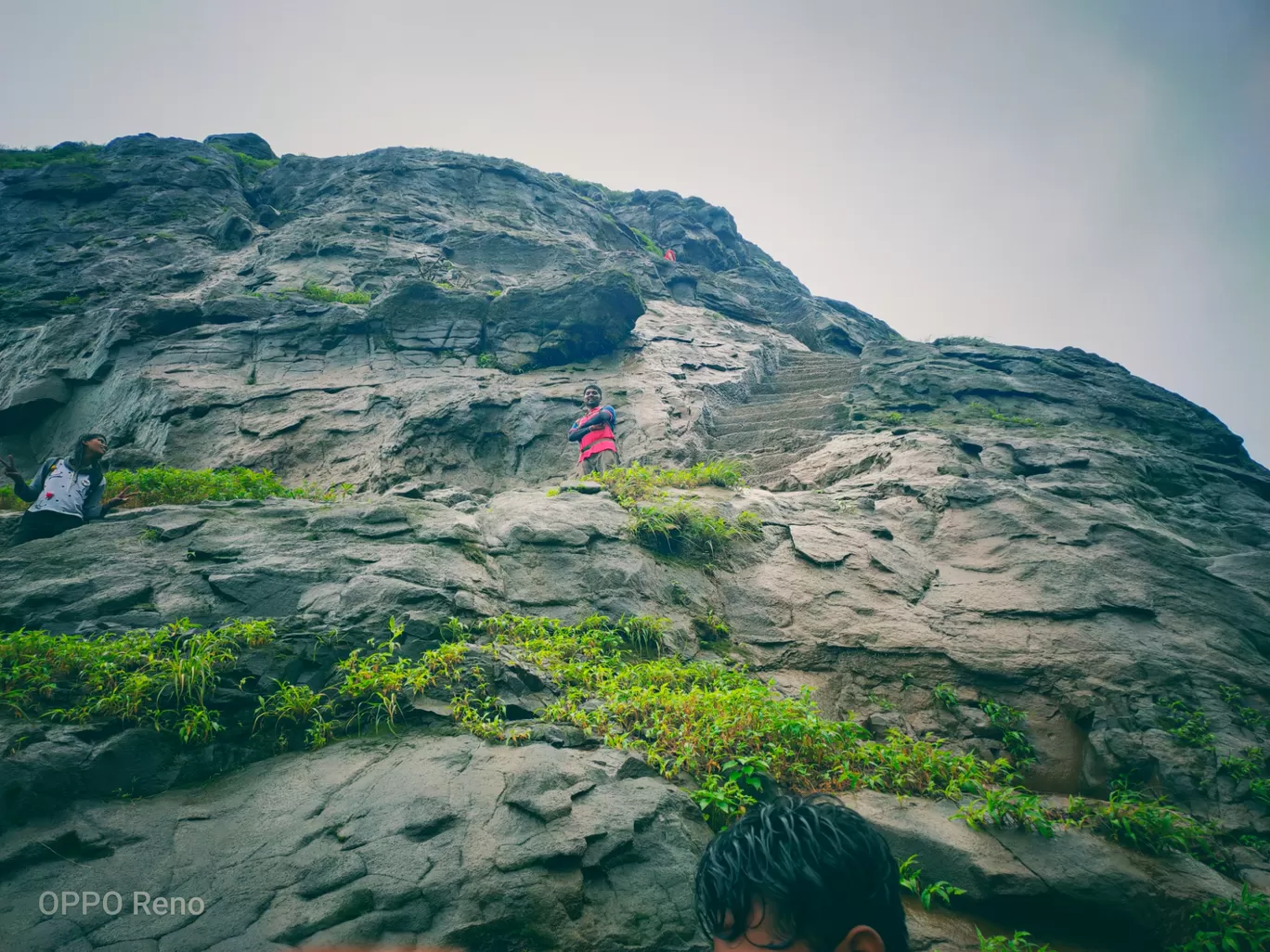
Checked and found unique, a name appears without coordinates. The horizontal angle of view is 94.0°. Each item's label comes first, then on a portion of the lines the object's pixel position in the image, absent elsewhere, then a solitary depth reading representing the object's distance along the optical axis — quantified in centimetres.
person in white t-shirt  714
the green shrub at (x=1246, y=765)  519
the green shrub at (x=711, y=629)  738
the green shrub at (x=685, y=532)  854
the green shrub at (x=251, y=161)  2817
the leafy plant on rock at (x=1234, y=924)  366
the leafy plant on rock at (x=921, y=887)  391
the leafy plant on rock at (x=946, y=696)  632
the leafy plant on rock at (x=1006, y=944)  361
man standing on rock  1163
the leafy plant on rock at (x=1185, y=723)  555
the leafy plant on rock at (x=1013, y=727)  581
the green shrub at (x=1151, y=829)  441
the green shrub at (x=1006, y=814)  441
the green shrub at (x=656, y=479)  964
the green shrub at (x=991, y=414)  1373
